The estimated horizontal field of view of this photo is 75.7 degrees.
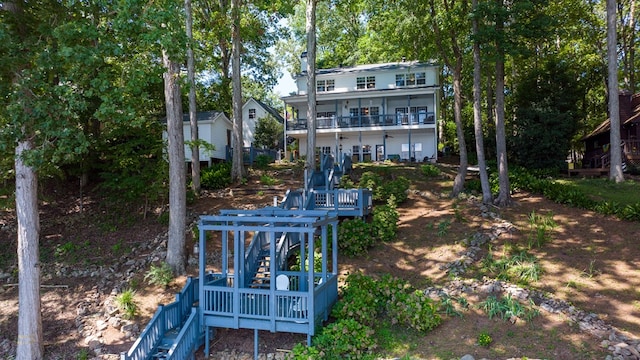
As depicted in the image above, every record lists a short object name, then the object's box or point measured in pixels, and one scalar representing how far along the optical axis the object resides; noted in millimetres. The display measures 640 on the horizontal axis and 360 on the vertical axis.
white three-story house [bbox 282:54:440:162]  28641
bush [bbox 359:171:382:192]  16609
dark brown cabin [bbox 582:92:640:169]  22234
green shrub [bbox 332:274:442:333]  8953
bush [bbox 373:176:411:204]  16297
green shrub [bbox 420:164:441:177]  21281
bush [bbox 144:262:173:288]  11664
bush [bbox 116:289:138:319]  10578
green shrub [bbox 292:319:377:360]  8172
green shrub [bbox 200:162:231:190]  18938
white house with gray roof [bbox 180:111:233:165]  23875
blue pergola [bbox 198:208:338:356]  8523
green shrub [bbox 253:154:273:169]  24844
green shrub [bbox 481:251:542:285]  10664
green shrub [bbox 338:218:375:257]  12609
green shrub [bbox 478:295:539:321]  8961
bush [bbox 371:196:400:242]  13508
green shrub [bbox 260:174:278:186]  19578
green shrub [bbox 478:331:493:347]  8128
